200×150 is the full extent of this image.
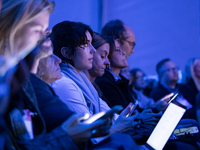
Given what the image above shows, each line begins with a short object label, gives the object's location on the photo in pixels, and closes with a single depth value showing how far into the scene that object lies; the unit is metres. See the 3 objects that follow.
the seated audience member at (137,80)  7.37
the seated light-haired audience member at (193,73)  6.30
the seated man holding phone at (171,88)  5.64
